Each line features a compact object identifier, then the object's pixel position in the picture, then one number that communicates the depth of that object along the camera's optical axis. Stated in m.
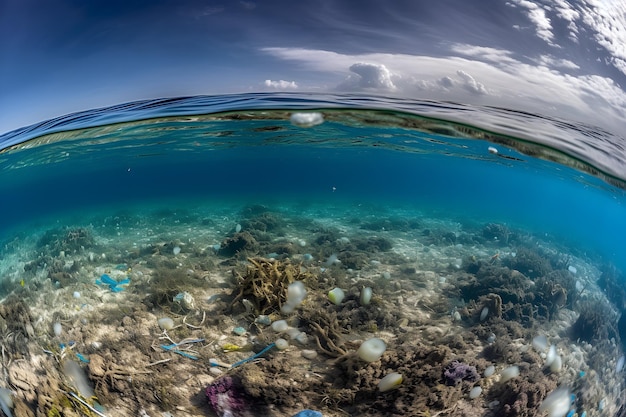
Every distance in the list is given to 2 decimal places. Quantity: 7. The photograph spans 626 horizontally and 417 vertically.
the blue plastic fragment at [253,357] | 2.58
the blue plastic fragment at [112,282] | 3.46
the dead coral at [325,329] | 2.59
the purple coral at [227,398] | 2.46
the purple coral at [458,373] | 2.54
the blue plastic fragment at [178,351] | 2.72
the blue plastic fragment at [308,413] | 2.42
